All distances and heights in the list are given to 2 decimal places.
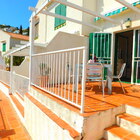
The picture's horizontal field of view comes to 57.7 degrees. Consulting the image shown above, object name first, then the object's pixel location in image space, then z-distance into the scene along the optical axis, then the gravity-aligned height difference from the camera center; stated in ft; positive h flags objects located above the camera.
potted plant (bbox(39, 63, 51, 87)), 11.84 -0.77
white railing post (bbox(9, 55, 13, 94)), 24.66 -2.60
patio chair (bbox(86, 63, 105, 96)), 10.78 -0.40
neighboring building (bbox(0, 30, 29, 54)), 66.13 +13.98
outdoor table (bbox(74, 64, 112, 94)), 11.71 -0.99
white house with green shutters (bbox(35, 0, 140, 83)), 17.31 +5.54
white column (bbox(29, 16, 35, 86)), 14.19 +3.64
